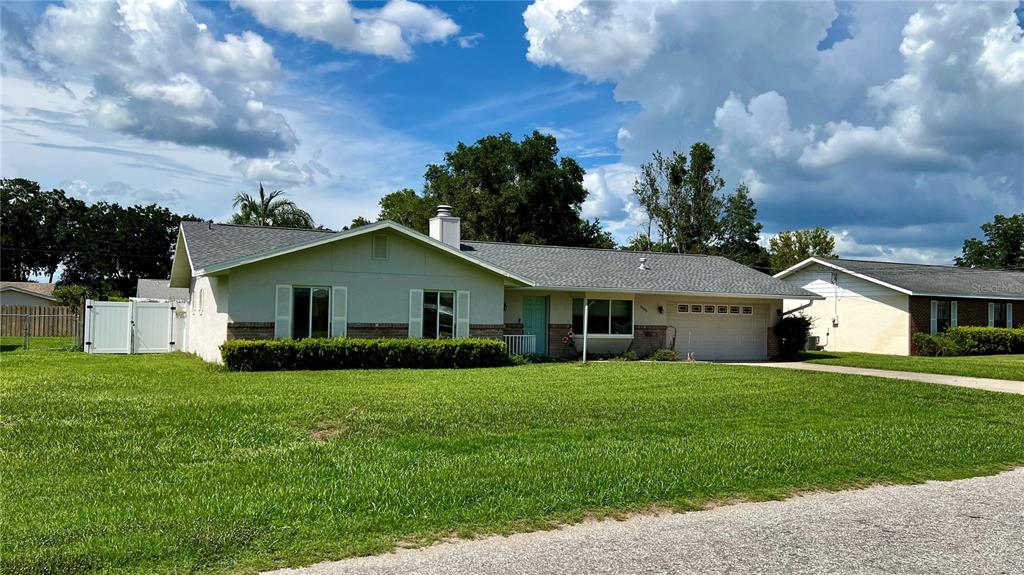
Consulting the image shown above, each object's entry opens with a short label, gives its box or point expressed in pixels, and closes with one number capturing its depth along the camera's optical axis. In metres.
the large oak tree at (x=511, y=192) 46.69
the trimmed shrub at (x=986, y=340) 27.25
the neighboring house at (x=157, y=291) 35.40
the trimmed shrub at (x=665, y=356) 22.33
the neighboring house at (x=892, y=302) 27.53
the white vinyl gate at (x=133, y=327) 22.00
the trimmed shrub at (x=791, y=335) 24.95
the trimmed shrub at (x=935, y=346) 26.45
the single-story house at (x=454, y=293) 18.11
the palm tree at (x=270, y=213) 37.62
